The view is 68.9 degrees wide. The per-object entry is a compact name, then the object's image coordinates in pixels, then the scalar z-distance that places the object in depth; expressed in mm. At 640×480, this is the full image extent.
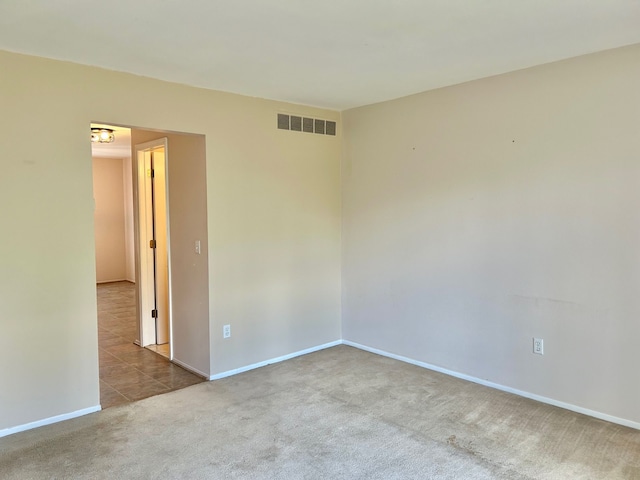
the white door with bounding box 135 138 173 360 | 4773
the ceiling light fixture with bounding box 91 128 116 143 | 5525
